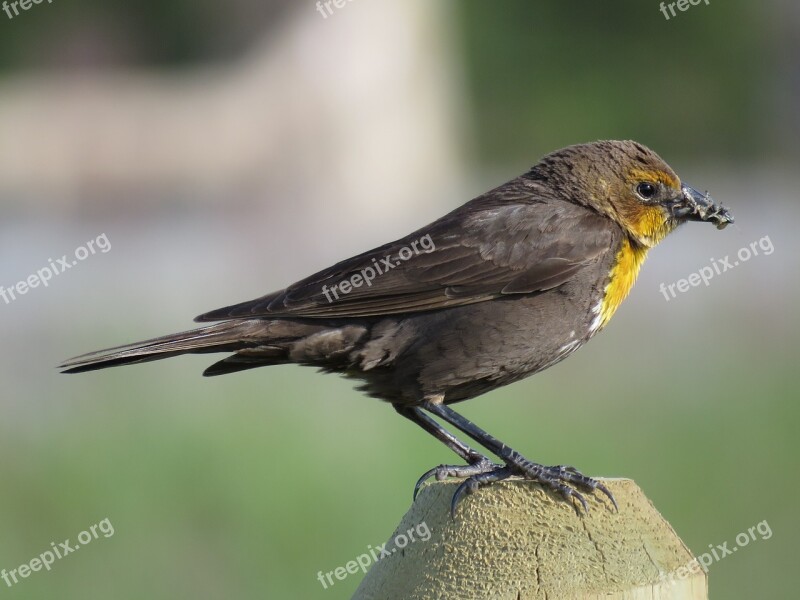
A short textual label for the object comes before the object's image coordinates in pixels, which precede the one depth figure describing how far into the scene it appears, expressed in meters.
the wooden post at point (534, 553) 5.00
